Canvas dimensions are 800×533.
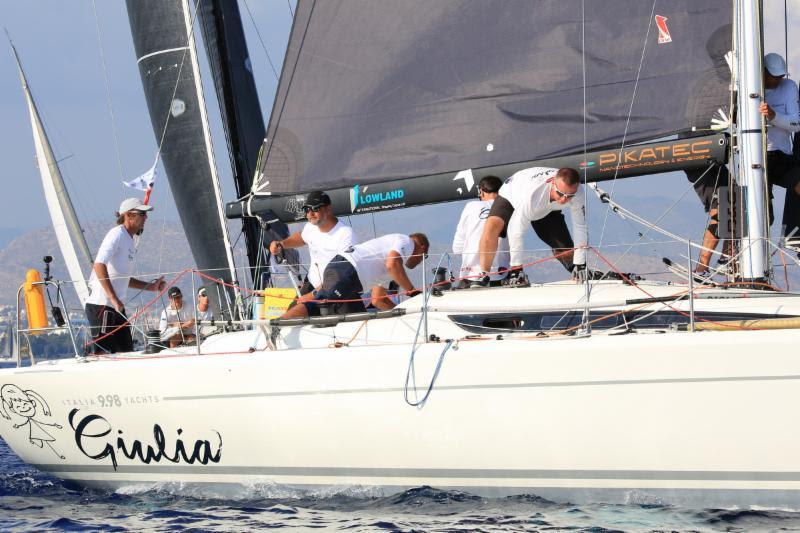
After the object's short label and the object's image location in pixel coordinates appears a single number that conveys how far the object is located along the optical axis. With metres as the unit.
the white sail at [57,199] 40.28
